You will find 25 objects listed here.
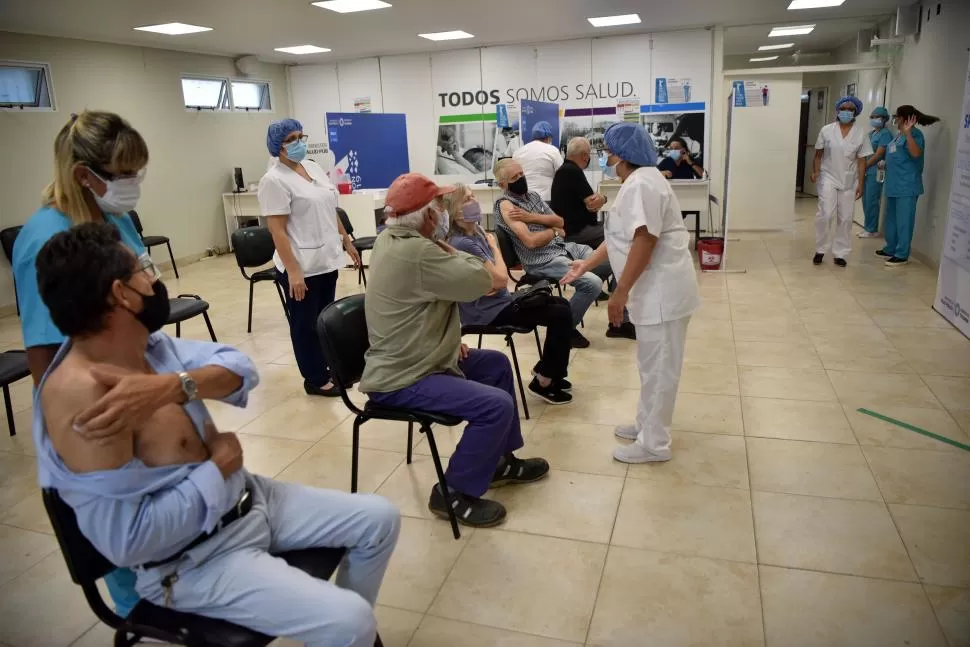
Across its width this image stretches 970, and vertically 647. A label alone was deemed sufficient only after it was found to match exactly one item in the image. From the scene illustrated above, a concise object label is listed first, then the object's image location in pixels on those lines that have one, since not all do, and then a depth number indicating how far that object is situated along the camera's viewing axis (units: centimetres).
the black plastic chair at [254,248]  483
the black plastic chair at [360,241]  628
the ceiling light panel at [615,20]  721
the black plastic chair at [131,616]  130
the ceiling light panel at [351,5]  583
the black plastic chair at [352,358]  230
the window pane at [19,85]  622
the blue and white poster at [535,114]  677
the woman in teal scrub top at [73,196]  172
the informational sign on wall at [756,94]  845
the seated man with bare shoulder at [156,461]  122
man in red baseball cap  221
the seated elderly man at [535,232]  391
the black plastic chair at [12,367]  290
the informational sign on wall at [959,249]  440
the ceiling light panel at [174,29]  647
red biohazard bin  654
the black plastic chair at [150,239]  667
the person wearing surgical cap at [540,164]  562
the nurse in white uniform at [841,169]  650
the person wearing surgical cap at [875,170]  714
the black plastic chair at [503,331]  325
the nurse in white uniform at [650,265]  258
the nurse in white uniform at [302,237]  349
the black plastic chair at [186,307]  389
